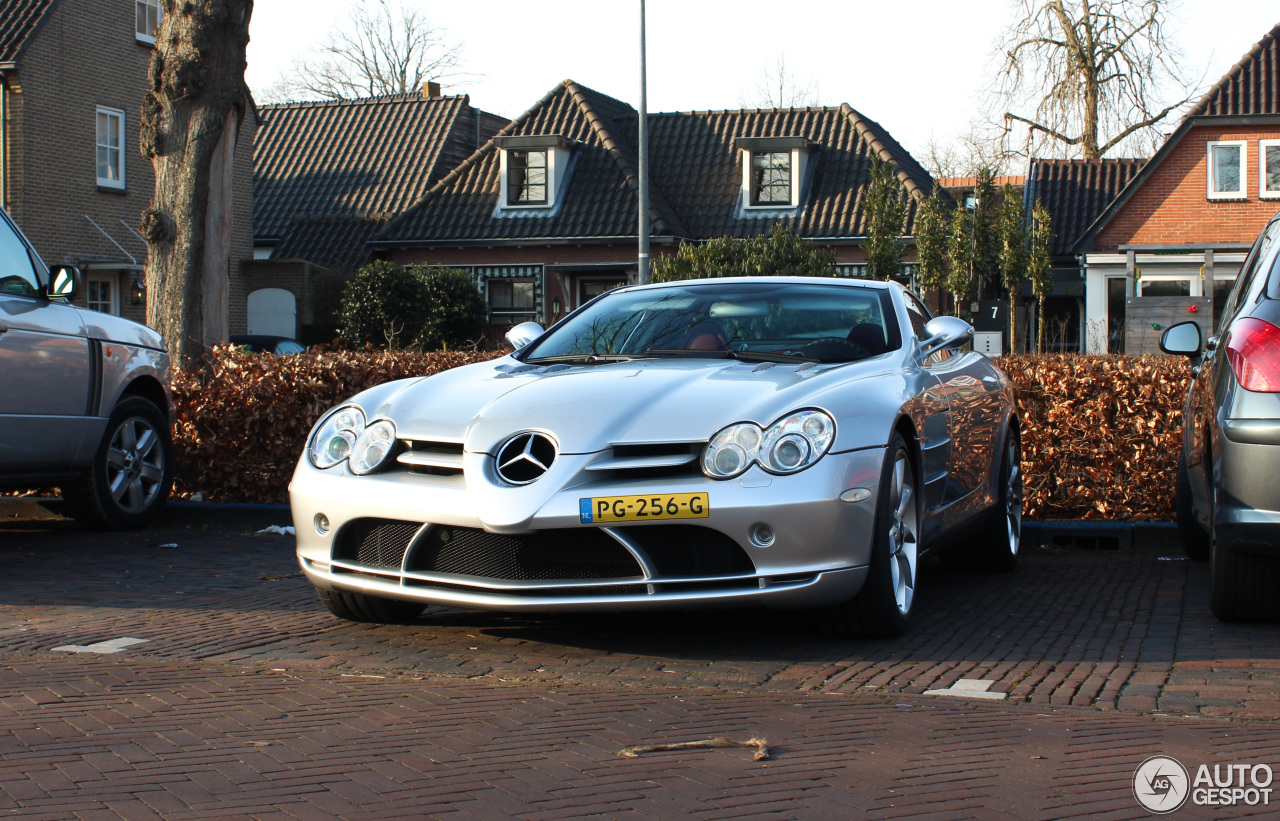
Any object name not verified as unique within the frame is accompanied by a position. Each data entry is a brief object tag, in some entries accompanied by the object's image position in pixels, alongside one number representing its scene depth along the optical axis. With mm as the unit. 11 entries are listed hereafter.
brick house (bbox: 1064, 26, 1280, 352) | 32750
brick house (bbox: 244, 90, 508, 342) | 33969
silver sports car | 4668
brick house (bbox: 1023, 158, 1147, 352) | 37344
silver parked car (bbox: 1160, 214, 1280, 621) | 4949
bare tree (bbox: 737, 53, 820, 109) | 57938
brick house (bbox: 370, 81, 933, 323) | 33156
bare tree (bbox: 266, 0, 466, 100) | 55281
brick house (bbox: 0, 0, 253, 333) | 27281
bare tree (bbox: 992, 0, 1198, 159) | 42500
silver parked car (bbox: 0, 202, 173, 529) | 7562
